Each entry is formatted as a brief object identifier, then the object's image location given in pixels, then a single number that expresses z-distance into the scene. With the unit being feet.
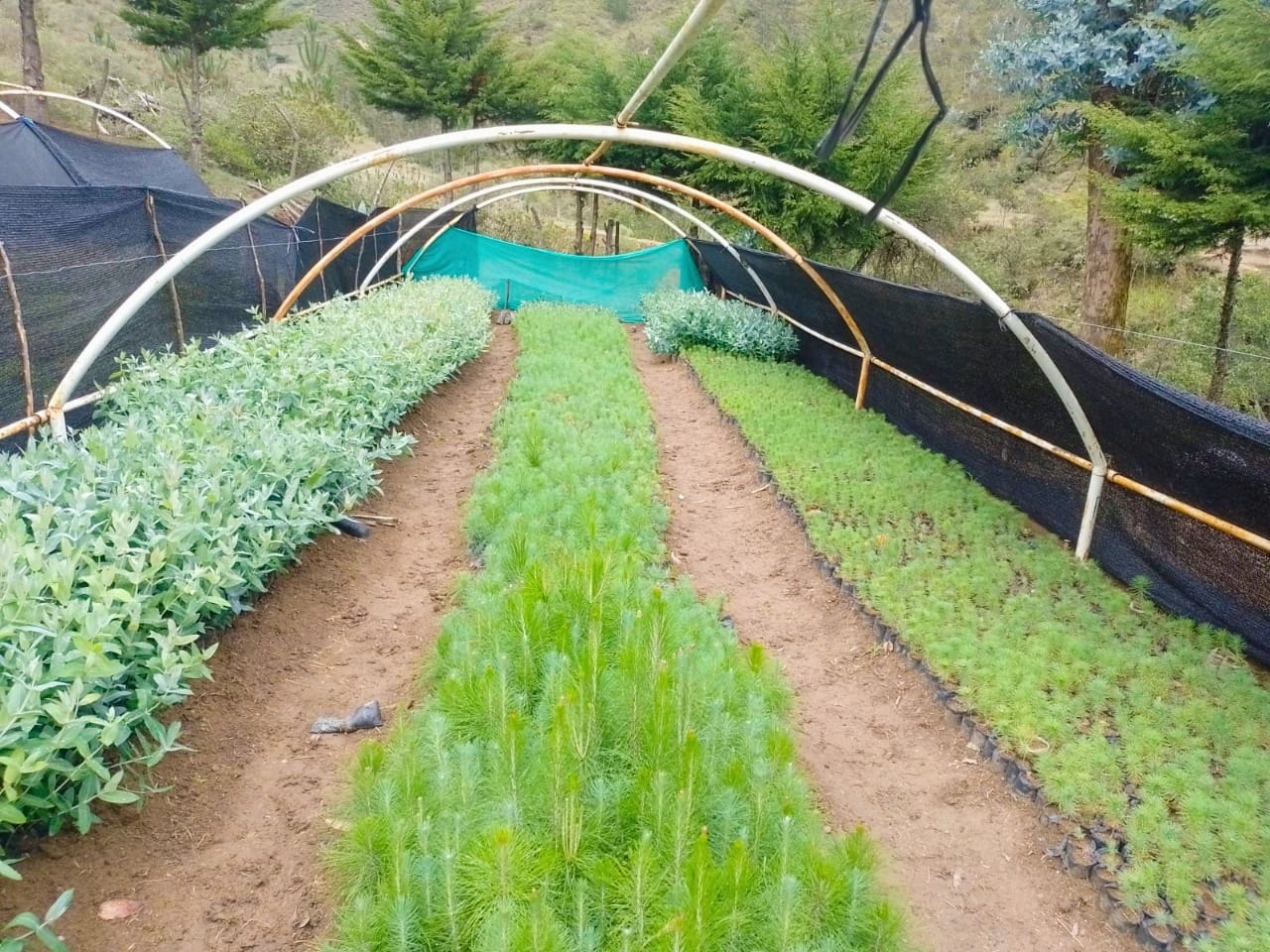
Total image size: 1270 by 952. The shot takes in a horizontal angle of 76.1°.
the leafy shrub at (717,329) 35.73
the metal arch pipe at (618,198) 36.68
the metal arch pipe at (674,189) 24.39
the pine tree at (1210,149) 22.09
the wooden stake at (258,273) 26.61
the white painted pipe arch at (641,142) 14.99
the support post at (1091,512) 15.23
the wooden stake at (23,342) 13.73
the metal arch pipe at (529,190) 40.91
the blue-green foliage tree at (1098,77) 28.32
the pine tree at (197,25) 62.95
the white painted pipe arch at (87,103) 30.30
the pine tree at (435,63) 69.97
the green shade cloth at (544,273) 52.49
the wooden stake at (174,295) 19.96
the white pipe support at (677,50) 8.38
